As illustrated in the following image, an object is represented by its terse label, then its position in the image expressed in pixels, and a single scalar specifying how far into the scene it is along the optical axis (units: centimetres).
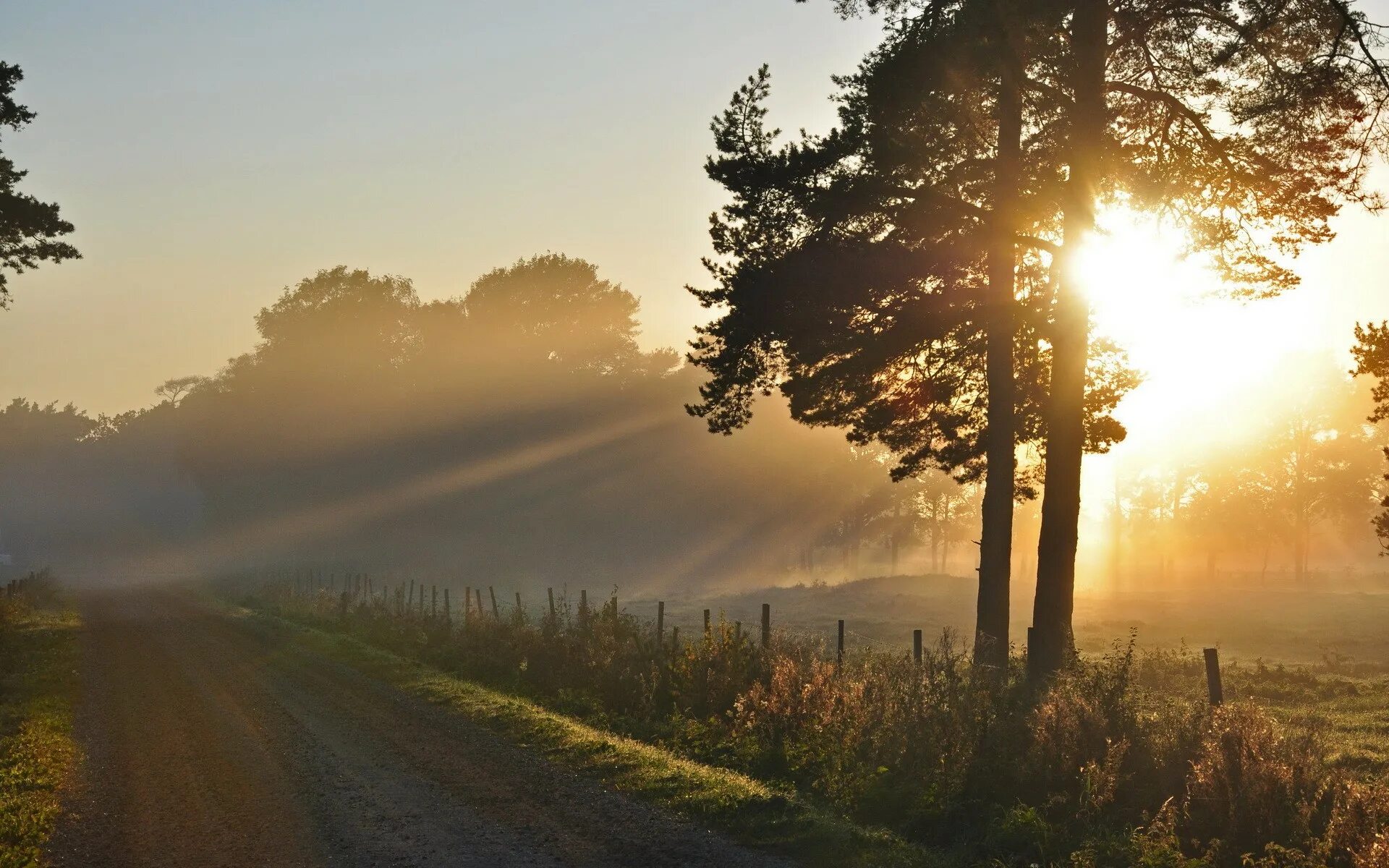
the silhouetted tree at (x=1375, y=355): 2256
